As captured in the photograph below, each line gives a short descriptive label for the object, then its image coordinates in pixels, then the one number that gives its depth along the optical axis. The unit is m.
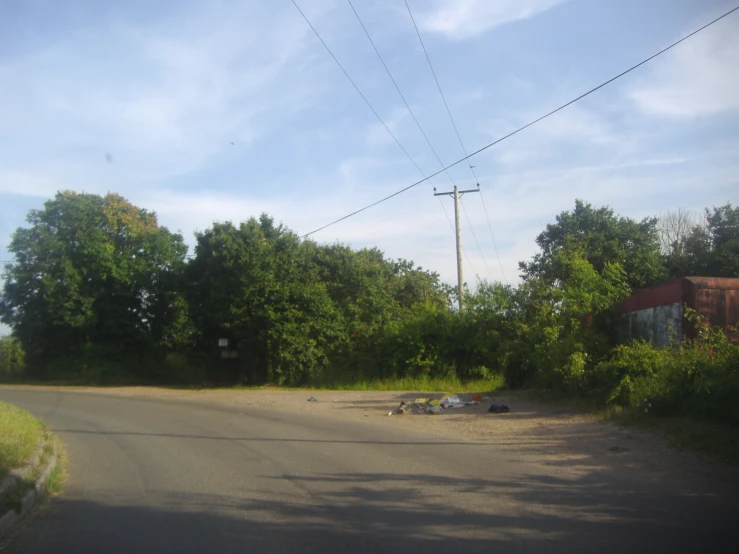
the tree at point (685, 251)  31.52
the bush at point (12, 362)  41.28
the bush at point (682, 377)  11.38
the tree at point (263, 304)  29.31
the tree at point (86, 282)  37.38
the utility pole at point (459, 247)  29.33
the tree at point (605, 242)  29.94
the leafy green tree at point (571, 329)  16.73
